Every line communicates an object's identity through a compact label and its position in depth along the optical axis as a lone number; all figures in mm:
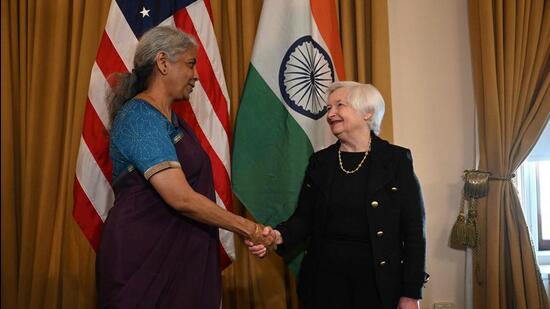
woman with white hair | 1839
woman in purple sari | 1597
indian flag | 2215
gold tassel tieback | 2387
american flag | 2088
